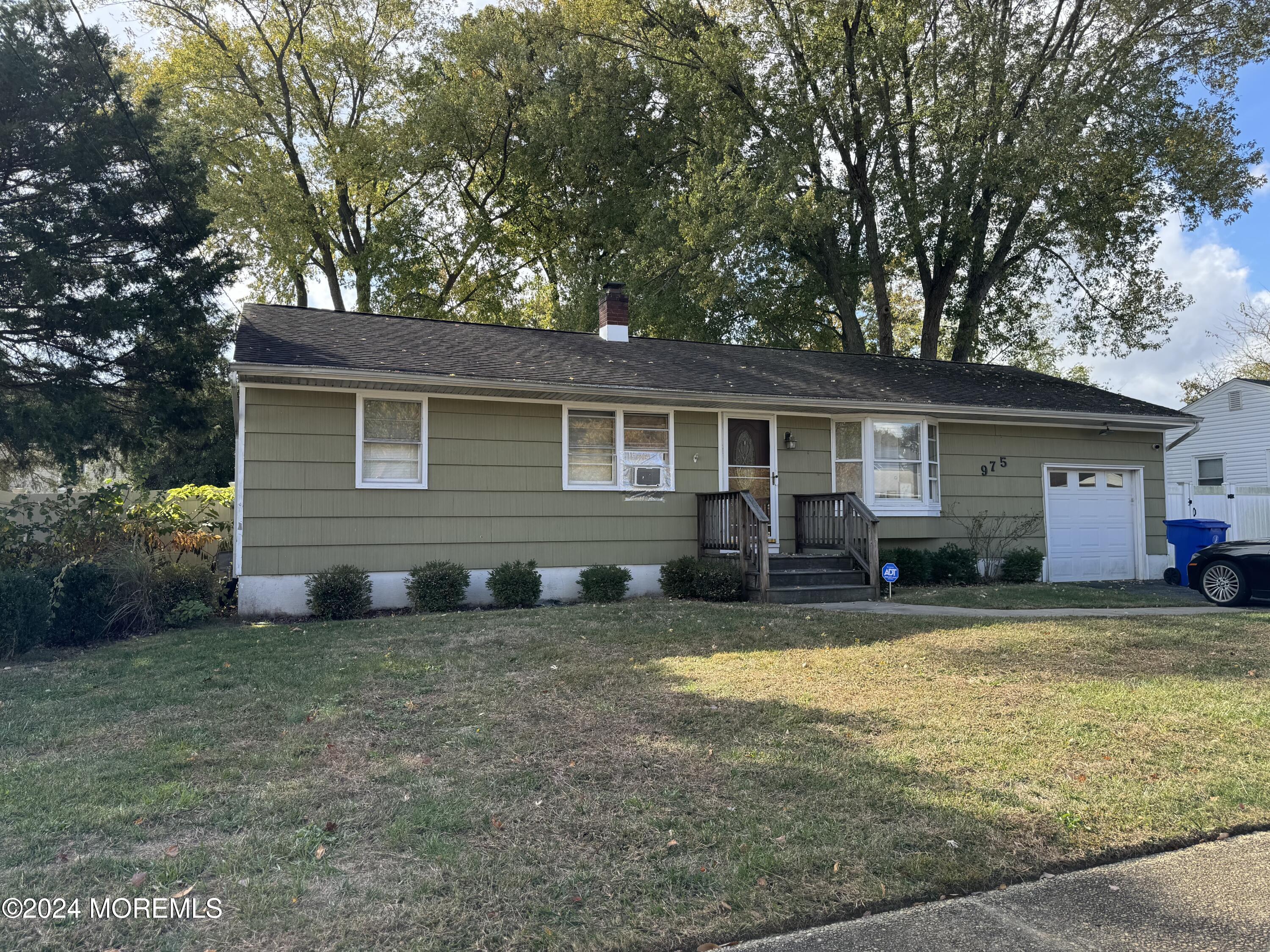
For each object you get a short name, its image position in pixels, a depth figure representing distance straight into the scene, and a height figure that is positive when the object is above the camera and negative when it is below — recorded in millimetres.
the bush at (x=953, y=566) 13539 -715
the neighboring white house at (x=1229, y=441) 23766 +2283
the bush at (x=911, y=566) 13367 -699
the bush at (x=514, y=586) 10992 -829
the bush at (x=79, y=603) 8289 -791
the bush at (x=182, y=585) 9445 -703
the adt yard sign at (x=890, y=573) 10992 -670
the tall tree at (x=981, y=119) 19453 +9487
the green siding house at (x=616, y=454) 10508 +996
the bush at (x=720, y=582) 11180 -796
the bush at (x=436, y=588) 10578 -812
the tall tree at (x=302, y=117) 23766 +11661
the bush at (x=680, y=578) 11664 -768
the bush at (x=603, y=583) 11453 -831
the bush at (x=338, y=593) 10062 -835
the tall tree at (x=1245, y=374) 35312 +6289
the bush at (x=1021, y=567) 14008 -753
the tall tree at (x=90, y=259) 12469 +4110
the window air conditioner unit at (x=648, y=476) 12344 +658
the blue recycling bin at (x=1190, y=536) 14641 -267
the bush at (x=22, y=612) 7707 -807
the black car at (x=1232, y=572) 11023 -681
